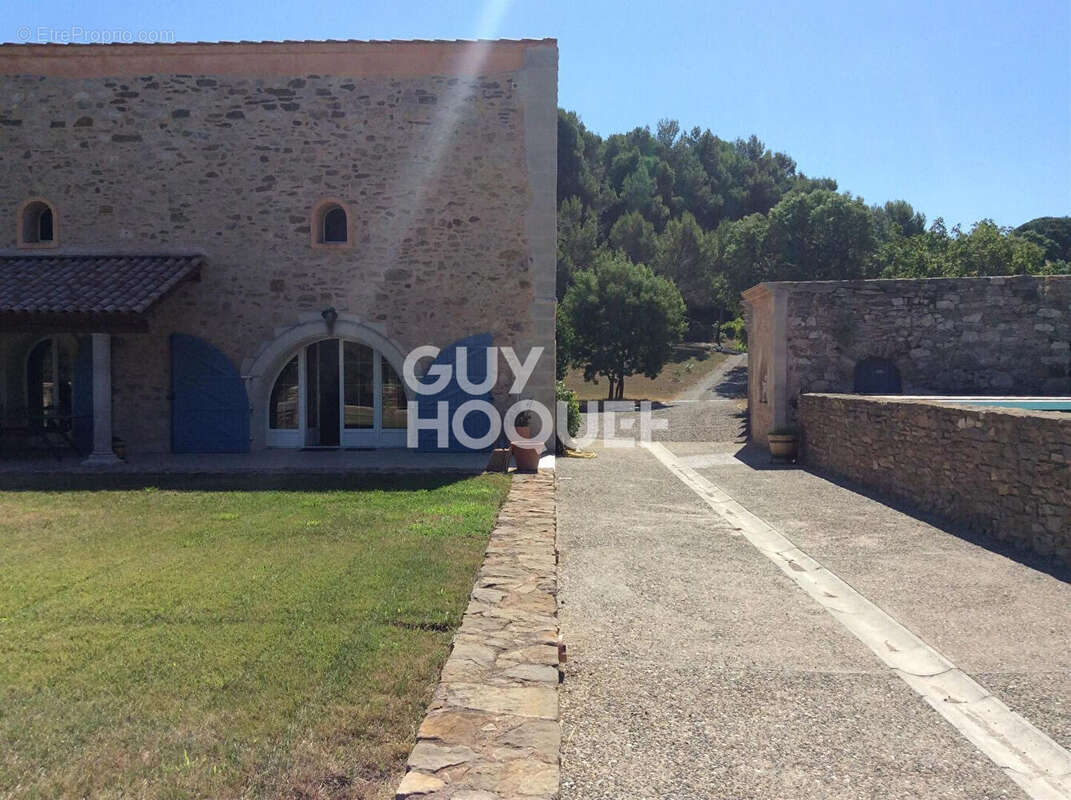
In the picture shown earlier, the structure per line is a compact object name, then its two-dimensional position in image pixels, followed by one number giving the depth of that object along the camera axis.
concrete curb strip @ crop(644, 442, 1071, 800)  3.02
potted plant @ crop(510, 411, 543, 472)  10.73
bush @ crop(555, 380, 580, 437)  14.22
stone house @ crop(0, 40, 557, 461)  12.24
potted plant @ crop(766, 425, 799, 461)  12.95
